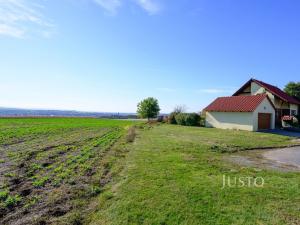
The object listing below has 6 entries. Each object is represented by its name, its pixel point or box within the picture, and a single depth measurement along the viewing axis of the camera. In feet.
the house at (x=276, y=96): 95.13
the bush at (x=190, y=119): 103.86
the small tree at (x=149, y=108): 159.02
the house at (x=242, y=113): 81.46
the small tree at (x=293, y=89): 136.67
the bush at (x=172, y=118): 115.96
